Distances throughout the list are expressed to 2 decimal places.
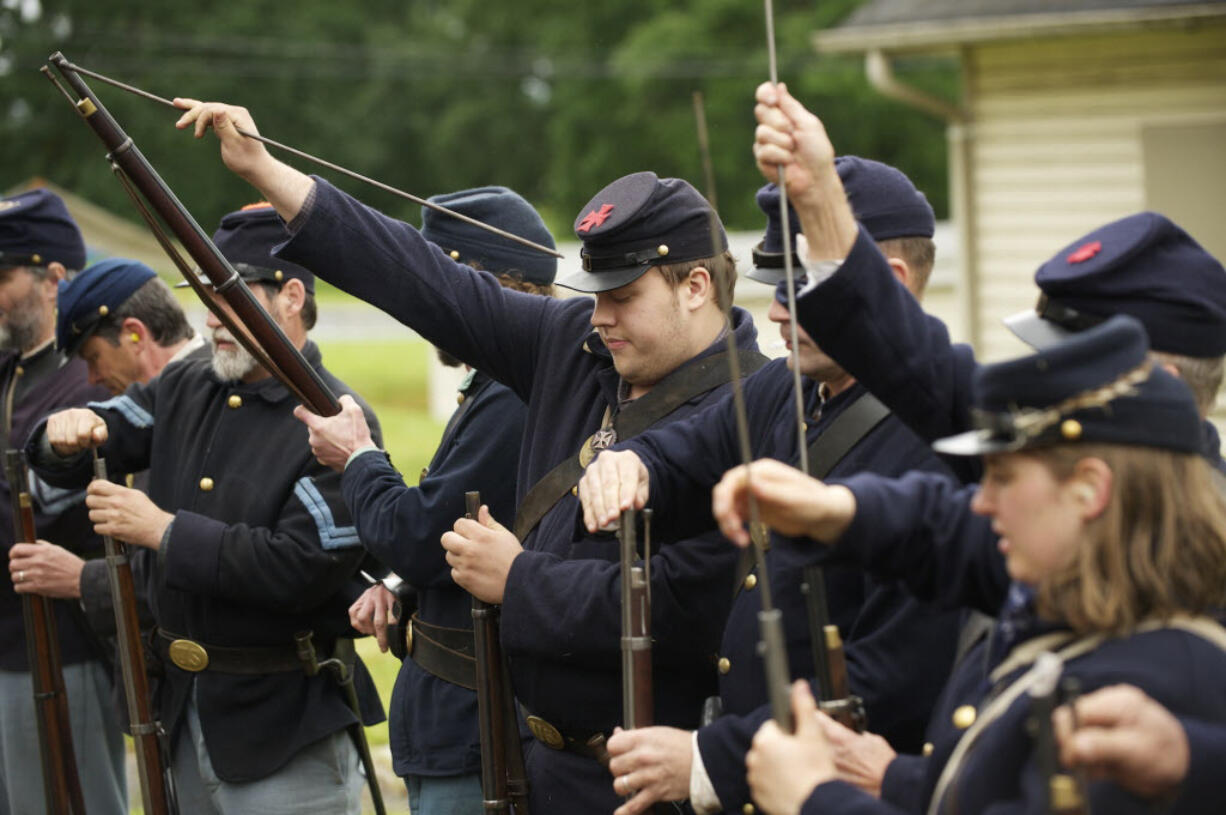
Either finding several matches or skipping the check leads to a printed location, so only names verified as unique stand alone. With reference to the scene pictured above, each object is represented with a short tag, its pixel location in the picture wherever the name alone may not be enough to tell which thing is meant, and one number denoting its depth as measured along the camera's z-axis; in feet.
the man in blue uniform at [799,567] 20.34
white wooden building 71.41
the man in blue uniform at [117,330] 35.99
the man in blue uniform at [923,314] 18.49
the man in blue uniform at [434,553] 27.73
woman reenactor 14.69
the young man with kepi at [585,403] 24.12
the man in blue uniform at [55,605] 37.96
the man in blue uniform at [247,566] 30.42
